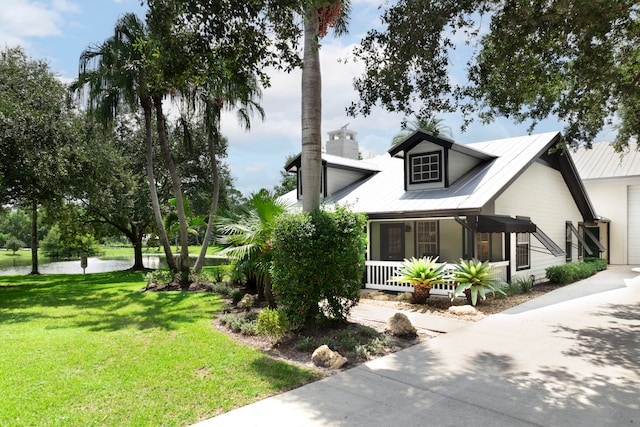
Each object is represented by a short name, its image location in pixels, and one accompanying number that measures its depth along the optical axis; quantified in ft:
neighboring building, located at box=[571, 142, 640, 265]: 66.54
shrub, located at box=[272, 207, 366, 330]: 22.56
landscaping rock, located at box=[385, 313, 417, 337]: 23.61
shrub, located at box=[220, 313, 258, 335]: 23.88
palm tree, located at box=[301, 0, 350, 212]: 25.18
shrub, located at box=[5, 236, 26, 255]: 169.48
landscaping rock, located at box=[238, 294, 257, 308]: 31.27
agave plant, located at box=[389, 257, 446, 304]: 33.65
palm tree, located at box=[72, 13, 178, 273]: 40.70
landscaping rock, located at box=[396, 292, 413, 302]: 36.11
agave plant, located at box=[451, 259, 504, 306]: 31.73
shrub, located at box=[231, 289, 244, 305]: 33.30
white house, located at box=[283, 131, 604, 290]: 38.77
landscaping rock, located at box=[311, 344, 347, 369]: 18.44
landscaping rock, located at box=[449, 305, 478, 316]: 29.51
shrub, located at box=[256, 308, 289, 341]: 21.93
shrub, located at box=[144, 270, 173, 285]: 44.86
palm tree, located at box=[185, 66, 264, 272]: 41.95
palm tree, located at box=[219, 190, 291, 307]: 27.04
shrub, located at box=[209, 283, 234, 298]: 38.11
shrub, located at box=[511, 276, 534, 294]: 40.24
